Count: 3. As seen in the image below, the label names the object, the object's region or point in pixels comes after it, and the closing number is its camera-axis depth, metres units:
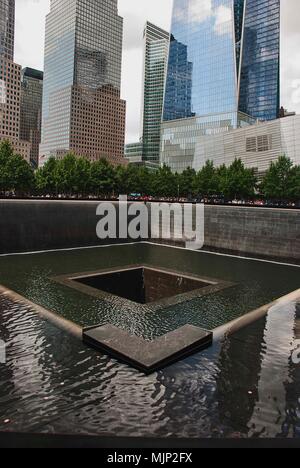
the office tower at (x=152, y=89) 189.50
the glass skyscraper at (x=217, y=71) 122.31
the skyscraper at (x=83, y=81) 167.88
